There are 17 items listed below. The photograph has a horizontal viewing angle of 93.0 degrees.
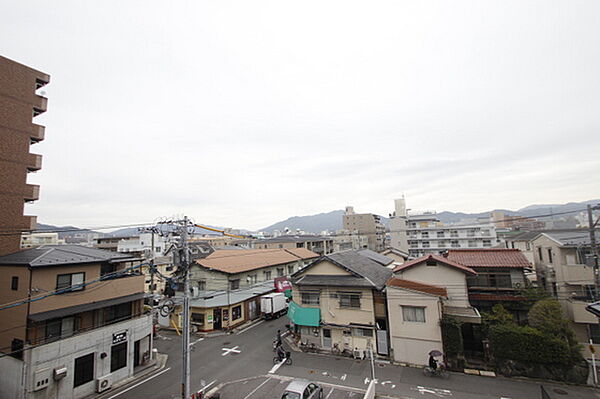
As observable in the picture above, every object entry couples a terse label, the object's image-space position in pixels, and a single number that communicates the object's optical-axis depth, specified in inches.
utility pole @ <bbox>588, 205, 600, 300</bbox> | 577.0
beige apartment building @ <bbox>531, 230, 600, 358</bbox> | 822.5
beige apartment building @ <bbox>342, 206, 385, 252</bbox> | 3961.6
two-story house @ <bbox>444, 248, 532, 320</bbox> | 876.0
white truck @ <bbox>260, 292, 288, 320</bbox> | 1256.2
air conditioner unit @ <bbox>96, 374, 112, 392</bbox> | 680.4
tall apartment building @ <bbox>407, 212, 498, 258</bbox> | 2591.0
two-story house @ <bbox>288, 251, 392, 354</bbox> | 847.7
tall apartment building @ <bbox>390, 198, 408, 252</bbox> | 2945.4
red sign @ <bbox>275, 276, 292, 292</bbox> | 1402.6
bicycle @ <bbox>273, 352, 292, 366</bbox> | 813.2
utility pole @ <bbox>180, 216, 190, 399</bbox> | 536.4
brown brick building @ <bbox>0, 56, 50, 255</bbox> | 866.1
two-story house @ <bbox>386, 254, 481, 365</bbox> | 762.8
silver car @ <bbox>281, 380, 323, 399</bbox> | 543.8
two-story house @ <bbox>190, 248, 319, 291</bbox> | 1275.8
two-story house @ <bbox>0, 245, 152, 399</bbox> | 609.3
